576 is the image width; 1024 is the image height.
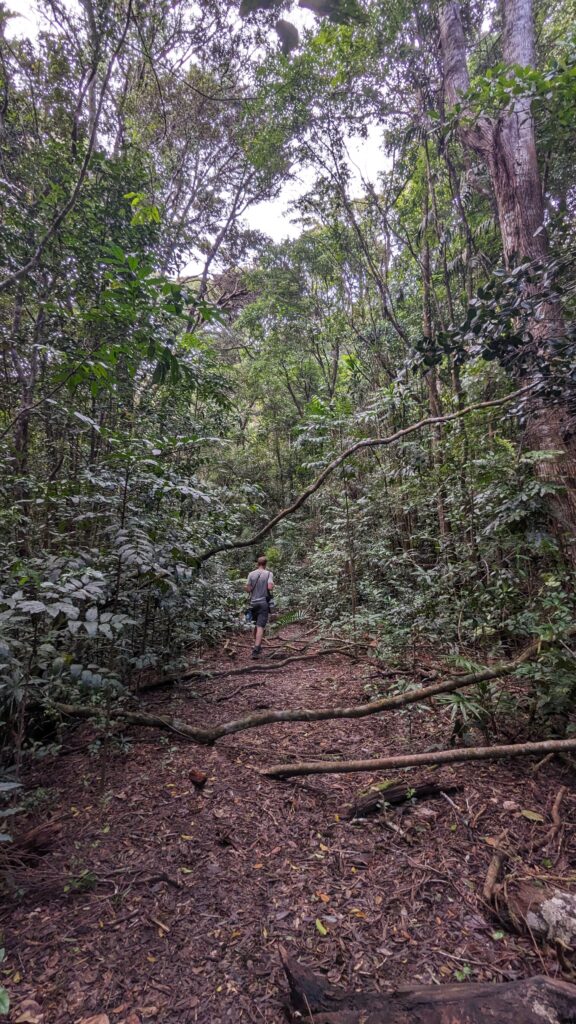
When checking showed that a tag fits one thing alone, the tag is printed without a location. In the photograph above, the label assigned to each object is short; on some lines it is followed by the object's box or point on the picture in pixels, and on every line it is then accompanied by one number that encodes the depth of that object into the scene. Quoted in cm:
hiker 705
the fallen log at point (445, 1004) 149
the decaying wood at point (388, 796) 279
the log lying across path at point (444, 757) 276
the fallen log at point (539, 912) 185
